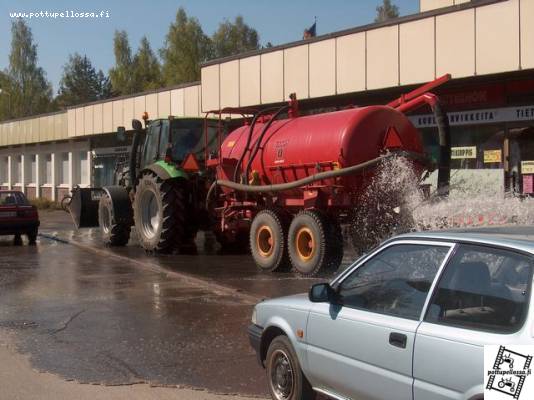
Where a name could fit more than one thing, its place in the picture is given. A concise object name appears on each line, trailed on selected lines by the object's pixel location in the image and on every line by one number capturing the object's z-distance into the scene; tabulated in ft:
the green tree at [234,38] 204.64
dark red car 61.00
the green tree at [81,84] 295.28
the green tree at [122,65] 221.25
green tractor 46.34
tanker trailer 34.24
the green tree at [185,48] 191.62
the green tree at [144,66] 217.97
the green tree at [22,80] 245.45
